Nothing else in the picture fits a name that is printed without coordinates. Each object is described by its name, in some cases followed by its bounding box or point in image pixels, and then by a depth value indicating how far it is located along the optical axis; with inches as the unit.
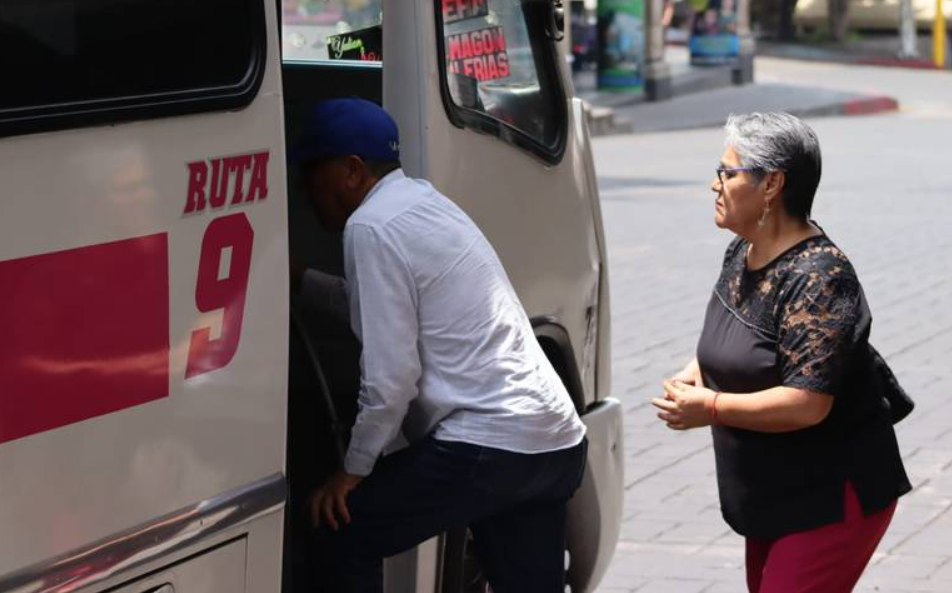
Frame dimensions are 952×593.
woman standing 277.7
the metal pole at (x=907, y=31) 2579.2
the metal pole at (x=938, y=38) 2529.4
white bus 215.0
